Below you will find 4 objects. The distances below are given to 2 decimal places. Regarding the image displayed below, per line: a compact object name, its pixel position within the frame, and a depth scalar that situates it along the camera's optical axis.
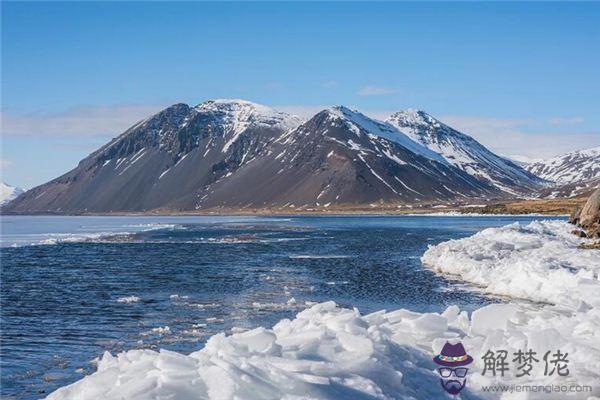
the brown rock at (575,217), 70.88
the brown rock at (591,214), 60.81
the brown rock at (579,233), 56.83
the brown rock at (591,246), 44.99
